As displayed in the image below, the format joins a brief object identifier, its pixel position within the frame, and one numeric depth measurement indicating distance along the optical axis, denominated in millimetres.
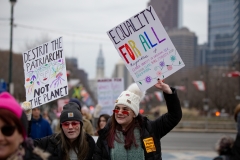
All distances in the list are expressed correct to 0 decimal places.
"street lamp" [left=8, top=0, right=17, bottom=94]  27077
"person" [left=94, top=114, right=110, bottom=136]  11616
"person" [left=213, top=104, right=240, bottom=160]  4918
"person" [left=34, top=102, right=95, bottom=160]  6402
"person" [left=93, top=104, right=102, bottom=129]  17095
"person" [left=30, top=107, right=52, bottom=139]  11623
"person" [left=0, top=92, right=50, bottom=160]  3242
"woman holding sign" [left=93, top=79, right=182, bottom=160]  6129
